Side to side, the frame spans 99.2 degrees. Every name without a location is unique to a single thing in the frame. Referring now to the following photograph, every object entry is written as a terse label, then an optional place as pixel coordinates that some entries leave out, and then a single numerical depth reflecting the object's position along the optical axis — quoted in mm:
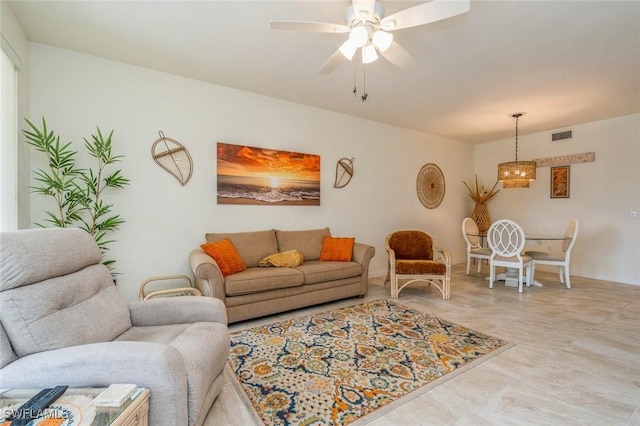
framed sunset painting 3465
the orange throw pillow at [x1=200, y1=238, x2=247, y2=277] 2871
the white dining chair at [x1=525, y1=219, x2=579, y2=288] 4020
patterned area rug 1615
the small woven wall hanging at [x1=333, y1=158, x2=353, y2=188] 4402
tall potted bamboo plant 2400
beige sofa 2660
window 2078
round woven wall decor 5435
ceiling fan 1614
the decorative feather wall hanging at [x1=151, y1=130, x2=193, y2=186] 3068
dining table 4045
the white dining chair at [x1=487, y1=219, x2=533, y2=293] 3887
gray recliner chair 1063
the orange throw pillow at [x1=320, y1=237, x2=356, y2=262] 3639
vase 5840
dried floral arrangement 5922
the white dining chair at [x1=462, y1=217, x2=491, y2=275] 4595
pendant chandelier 4168
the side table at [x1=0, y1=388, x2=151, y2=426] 878
